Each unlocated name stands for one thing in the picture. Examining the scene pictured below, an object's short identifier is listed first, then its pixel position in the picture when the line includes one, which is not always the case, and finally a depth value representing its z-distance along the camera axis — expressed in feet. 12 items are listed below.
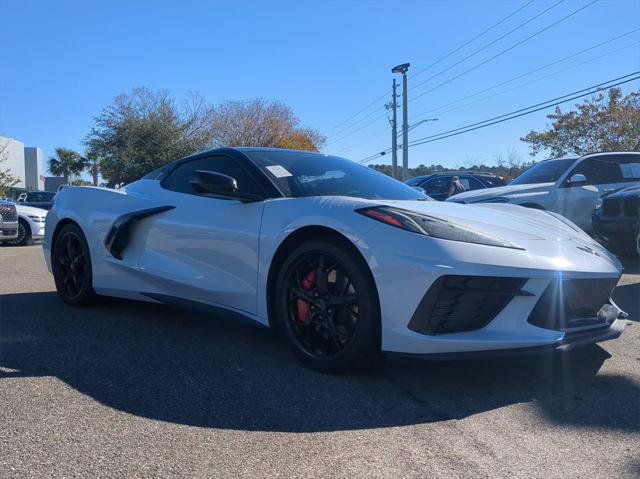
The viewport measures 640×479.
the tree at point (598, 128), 97.71
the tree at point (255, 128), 139.03
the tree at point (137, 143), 118.01
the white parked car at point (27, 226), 45.03
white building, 182.70
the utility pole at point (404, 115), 108.27
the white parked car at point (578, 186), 30.02
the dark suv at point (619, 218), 23.66
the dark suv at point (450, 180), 52.95
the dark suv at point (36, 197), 82.07
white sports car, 9.59
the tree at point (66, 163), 263.29
